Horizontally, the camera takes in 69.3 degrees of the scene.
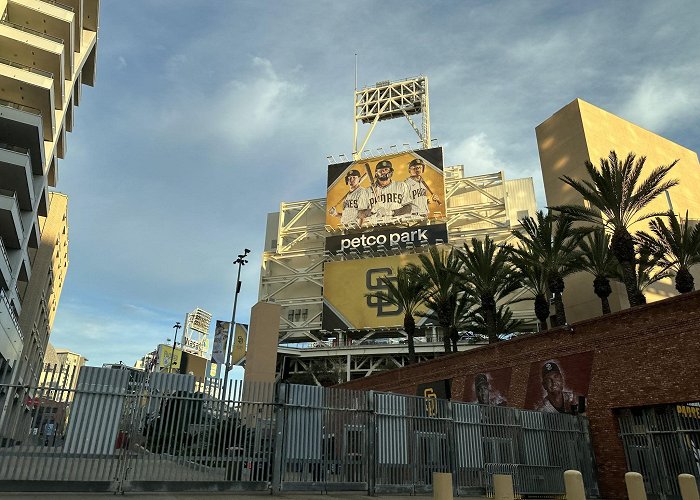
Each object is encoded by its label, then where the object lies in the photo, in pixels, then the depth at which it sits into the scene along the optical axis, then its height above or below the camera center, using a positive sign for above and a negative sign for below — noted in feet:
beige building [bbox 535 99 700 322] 113.09 +71.37
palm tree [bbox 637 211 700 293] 75.41 +31.61
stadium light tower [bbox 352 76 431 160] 227.30 +152.97
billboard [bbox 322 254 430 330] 185.47 +58.46
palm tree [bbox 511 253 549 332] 86.17 +29.83
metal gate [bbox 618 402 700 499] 52.65 +2.07
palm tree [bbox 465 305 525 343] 114.01 +29.63
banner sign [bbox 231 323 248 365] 142.10 +33.32
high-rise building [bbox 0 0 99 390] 101.09 +72.38
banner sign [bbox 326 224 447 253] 188.65 +79.22
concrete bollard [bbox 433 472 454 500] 32.01 -1.45
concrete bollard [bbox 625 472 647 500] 33.99 -1.38
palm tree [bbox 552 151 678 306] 70.64 +35.95
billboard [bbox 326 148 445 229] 195.00 +99.68
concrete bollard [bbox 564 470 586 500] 32.07 -1.25
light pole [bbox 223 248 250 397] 113.92 +33.98
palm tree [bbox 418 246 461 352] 107.04 +33.62
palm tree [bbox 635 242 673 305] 83.30 +32.18
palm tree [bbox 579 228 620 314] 88.69 +33.81
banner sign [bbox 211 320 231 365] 122.42 +27.08
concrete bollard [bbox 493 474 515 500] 32.78 -1.45
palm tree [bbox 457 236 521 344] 95.91 +33.58
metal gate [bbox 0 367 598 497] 34.68 +1.62
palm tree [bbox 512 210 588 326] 82.74 +33.07
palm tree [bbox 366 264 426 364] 116.26 +38.08
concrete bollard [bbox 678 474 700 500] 35.09 -1.38
